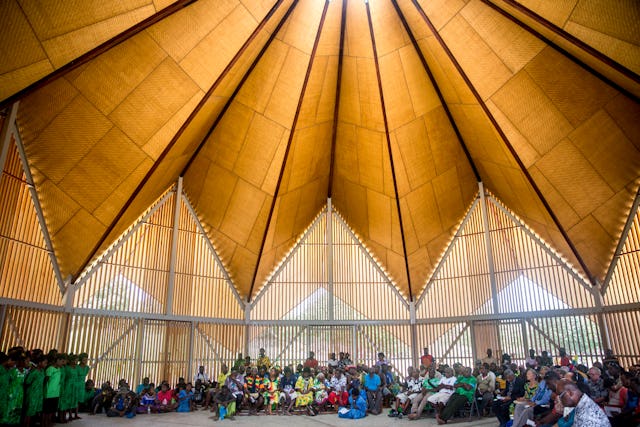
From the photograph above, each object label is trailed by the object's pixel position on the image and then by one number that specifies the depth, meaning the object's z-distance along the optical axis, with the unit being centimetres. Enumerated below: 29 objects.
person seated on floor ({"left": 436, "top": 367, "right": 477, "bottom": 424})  1170
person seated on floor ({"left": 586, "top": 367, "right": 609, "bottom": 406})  927
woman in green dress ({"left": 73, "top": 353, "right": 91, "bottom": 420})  1215
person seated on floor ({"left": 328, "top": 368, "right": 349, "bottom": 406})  1441
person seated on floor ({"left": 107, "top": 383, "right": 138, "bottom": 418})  1364
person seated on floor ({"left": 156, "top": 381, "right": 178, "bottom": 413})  1479
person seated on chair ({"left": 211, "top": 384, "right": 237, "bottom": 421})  1306
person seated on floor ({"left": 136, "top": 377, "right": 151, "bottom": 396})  1496
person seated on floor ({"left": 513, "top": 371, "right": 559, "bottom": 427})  930
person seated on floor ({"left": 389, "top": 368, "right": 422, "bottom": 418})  1308
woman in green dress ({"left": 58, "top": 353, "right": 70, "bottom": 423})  1151
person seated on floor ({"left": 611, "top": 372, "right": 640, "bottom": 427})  841
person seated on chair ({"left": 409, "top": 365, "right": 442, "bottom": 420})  1253
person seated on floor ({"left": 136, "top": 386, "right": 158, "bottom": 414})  1448
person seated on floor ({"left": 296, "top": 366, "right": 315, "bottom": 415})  1441
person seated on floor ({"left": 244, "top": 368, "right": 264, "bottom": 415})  1431
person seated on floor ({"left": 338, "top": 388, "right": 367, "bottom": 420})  1314
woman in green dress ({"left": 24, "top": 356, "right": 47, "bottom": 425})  993
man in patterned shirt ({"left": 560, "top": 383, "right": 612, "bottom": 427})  609
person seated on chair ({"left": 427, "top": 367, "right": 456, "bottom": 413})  1207
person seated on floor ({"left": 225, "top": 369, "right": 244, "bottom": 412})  1411
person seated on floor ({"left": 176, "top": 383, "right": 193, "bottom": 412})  1512
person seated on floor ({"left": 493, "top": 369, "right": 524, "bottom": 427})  1049
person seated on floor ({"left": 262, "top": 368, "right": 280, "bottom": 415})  1434
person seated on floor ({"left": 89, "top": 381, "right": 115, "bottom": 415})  1423
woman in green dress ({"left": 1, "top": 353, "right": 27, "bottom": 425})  927
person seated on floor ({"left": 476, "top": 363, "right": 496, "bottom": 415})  1239
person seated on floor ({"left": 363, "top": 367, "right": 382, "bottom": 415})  1407
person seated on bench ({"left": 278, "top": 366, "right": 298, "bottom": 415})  1445
